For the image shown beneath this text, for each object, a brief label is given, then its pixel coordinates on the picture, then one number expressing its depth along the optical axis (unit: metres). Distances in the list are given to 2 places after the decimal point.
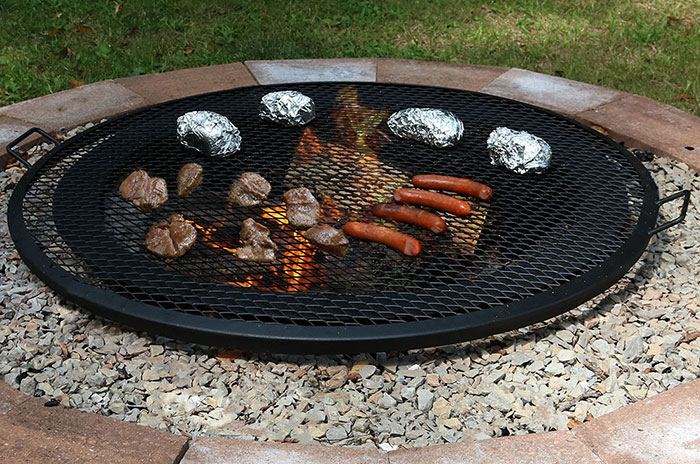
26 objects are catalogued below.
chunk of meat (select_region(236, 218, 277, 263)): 2.07
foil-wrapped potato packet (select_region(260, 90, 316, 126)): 2.67
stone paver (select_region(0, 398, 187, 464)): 1.59
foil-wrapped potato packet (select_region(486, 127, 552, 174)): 2.42
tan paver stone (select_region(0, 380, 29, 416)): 1.75
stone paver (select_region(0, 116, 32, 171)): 2.97
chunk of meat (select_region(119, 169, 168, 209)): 2.32
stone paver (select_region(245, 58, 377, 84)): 3.58
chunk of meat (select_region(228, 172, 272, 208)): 2.30
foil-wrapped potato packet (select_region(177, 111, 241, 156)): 2.47
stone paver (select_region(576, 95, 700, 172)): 3.04
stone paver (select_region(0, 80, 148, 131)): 3.21
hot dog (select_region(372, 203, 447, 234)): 2.16
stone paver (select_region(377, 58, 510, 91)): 3.57
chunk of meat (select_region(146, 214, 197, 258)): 2.10
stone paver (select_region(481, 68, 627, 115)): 3.37
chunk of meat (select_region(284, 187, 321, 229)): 2.24
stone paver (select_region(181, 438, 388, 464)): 1.60
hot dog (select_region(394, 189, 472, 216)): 2.22
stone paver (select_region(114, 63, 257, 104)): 3.43
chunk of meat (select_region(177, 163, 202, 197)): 2.34
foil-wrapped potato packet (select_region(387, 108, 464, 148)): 2.58
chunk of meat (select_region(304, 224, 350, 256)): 2.13
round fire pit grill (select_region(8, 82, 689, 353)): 1.87
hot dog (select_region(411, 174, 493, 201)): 2.28
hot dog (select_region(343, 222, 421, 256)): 2.07
